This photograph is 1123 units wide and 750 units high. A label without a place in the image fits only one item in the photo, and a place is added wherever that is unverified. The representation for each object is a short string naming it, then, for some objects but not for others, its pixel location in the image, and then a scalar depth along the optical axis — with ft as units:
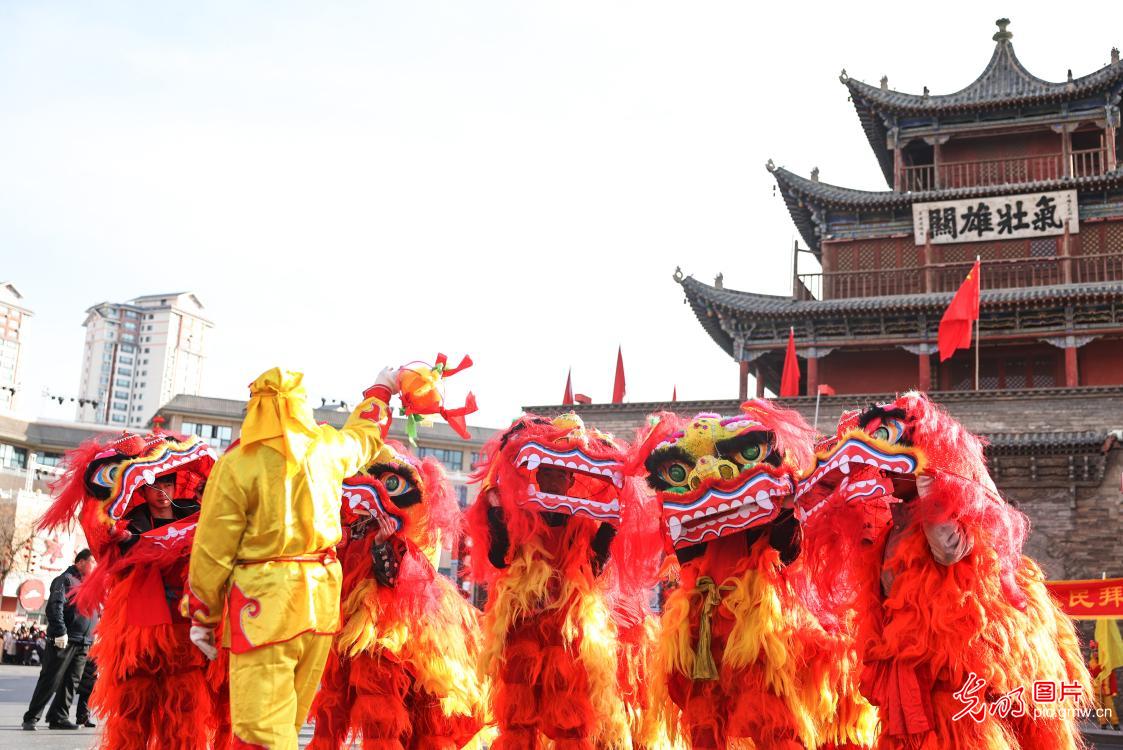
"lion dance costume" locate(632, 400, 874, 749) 12.29
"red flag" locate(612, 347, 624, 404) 59.67
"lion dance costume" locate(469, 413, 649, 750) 13.46
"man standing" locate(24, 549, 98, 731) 20.88
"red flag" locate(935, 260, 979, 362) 45.73
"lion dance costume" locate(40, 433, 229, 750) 13.14
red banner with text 28.91
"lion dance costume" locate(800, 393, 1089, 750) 10.66
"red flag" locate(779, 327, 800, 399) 54.19
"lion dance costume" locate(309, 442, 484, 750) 13.85
